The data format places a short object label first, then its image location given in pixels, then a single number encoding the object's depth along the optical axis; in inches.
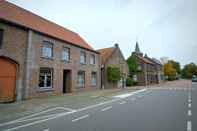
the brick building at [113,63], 700.3
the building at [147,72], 1151.9
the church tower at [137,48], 1531.5
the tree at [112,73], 706.7
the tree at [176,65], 2493.7
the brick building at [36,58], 329.3
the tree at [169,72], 1957.3
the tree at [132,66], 1156.7
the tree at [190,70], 2479.0
